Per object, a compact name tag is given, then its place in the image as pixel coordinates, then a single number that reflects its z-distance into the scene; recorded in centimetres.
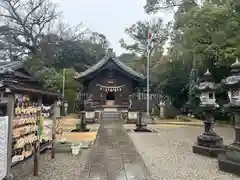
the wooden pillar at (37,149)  405
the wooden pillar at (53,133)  517
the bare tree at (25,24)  2397
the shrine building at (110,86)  1727
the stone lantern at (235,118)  448
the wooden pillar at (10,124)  320
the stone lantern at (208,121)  581
